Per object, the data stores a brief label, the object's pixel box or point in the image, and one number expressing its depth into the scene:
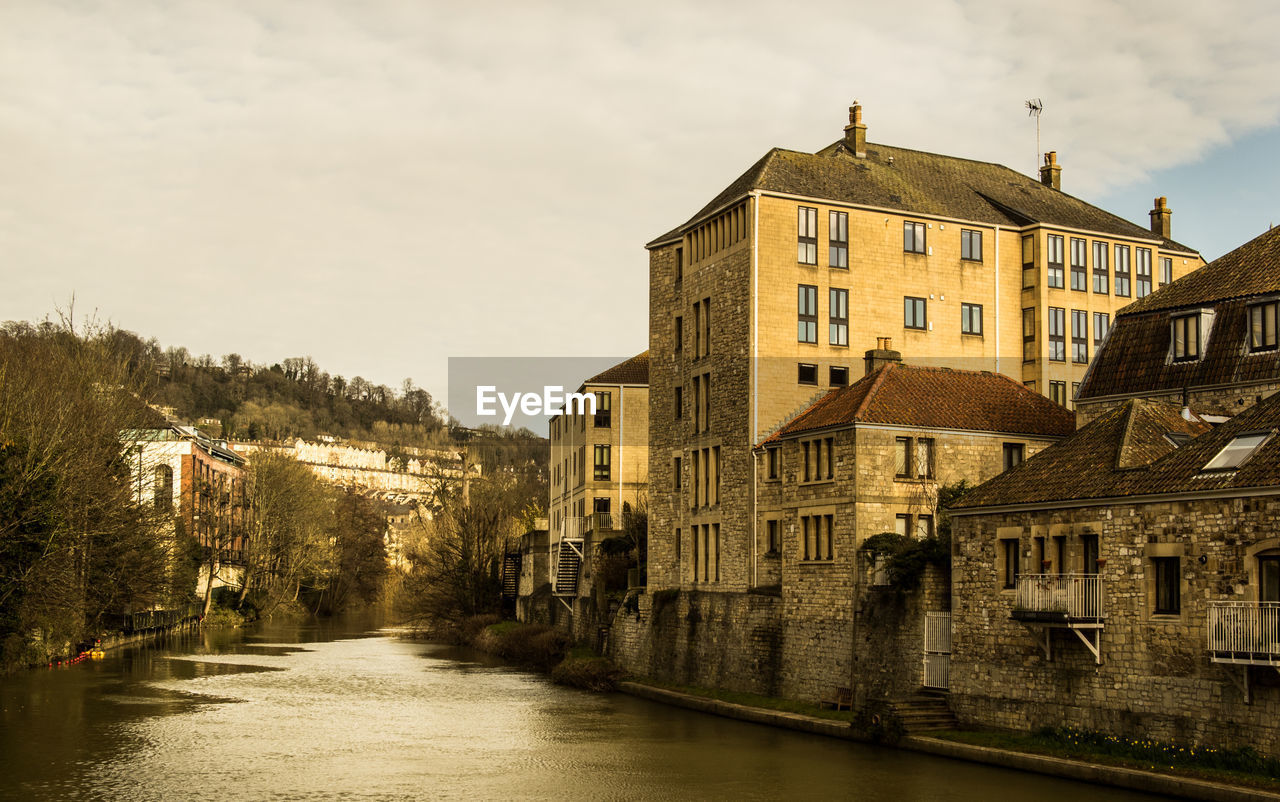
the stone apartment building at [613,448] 64.69
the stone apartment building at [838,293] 41.78
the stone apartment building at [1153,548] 23.25
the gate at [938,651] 30.84
